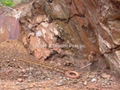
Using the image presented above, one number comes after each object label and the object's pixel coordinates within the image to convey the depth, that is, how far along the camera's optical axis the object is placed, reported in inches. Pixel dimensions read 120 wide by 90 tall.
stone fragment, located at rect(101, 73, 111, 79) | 259.8
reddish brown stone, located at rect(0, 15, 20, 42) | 368.5
